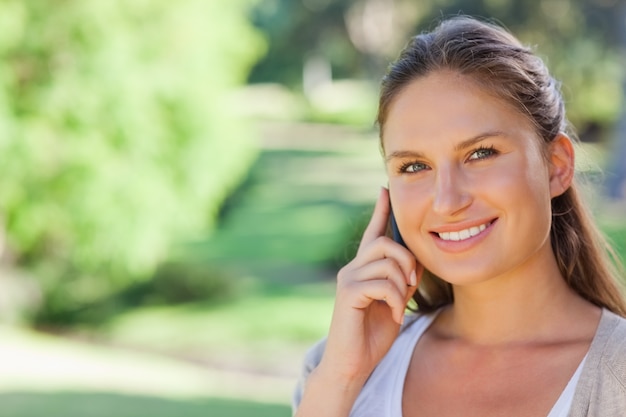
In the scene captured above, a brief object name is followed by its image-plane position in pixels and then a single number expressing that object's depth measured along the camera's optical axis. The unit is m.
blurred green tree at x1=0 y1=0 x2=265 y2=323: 10.05
